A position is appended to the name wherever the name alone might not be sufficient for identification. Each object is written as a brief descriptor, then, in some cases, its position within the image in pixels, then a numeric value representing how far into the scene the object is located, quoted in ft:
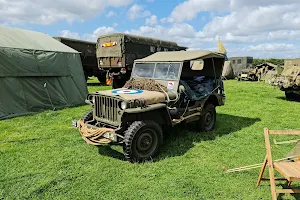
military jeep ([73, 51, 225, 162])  15.39
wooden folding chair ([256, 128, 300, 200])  9.90
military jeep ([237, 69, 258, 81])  76.18
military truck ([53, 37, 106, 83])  53.36
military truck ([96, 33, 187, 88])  43.62
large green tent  27.68
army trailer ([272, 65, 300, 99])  37.24
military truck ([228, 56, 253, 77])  88.35
